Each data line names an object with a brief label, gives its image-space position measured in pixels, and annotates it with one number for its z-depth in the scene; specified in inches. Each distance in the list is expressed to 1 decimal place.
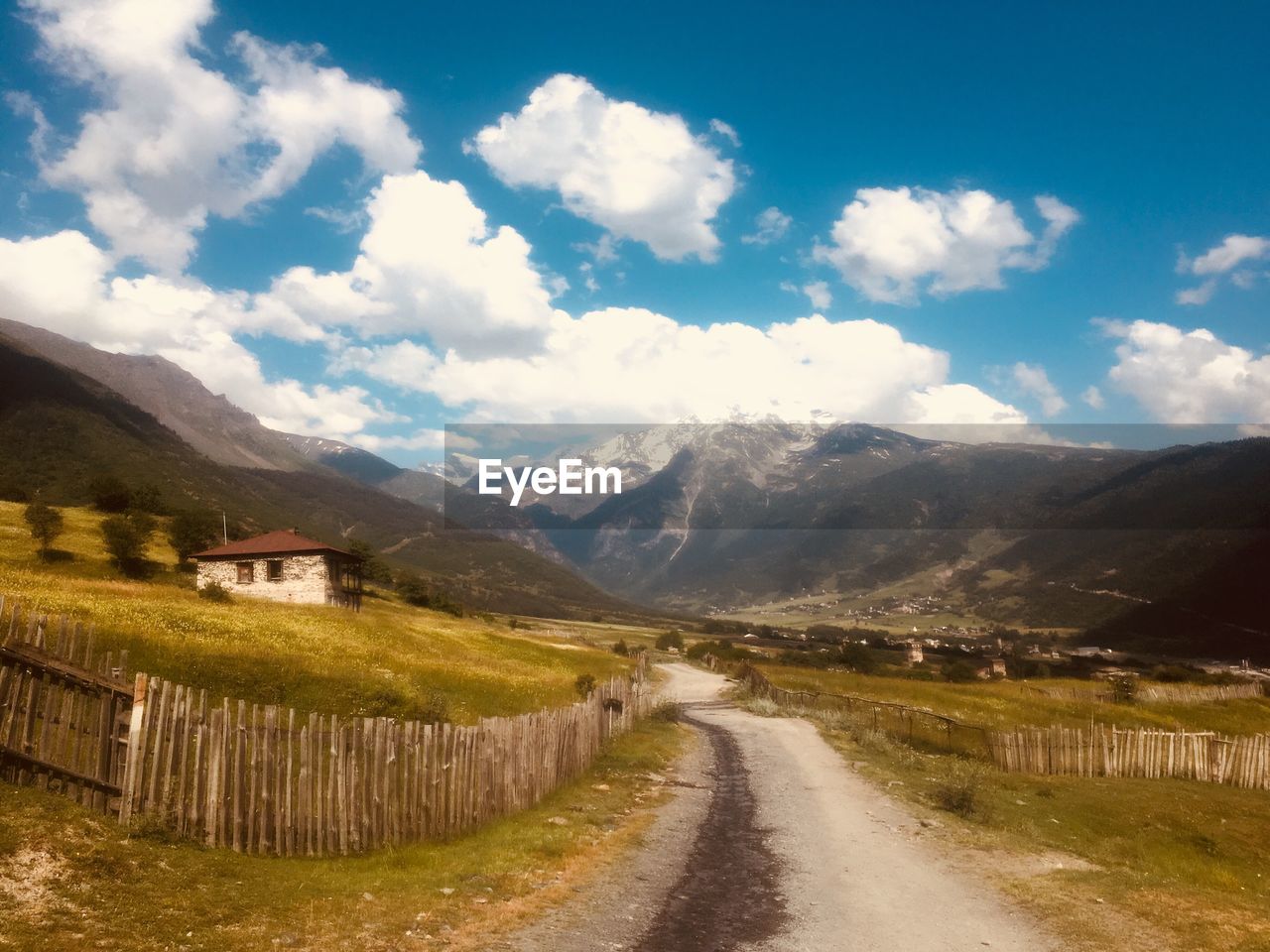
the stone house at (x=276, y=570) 2551.7
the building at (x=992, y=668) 4148.6
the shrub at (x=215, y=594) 2068.8
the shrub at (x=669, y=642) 4881.2
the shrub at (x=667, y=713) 1464.1
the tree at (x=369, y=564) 3627.0
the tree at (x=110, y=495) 3243.1
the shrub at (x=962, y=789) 780.6
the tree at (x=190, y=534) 2792.8
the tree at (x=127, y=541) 2288.4
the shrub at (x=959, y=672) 3631.4
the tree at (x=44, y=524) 2182.6
